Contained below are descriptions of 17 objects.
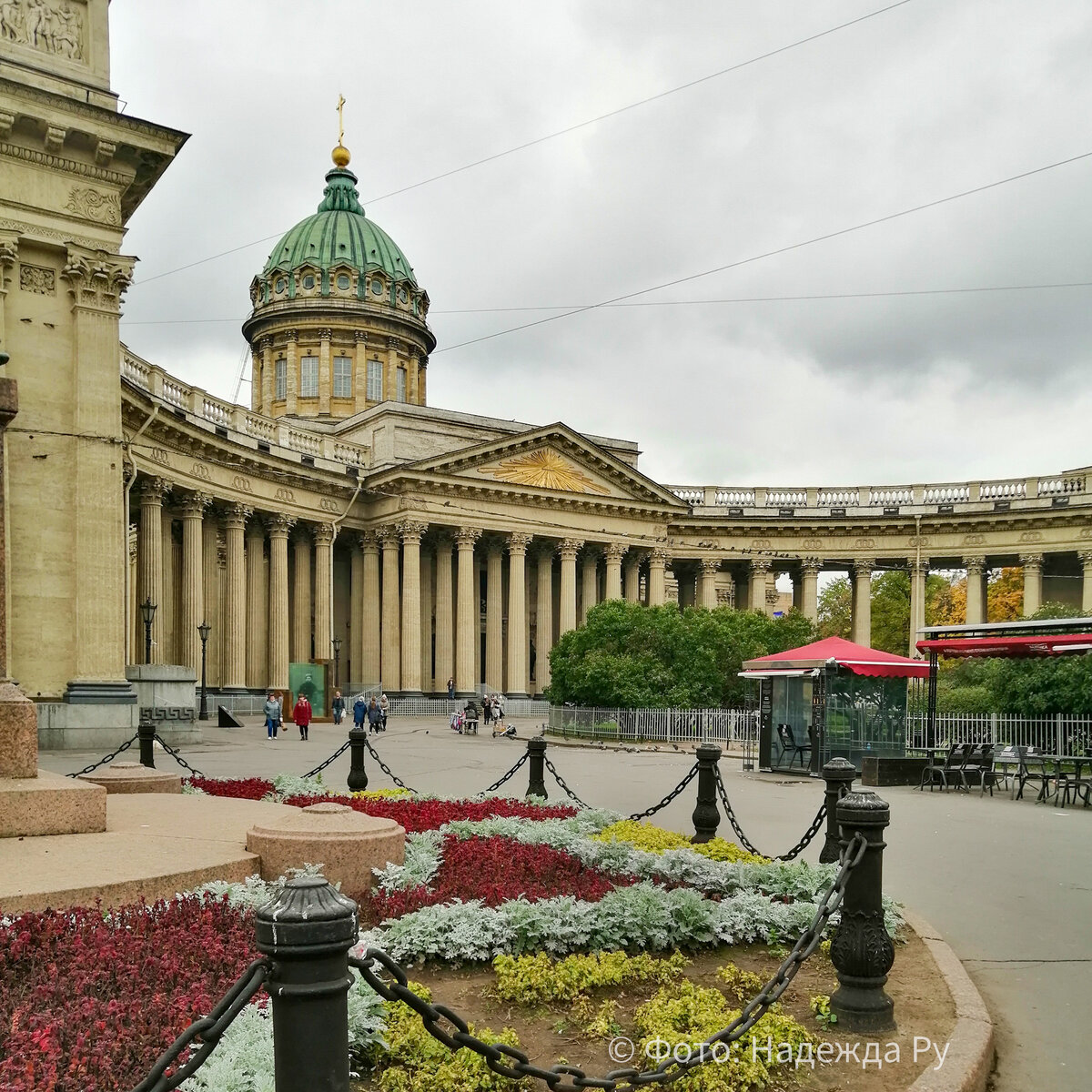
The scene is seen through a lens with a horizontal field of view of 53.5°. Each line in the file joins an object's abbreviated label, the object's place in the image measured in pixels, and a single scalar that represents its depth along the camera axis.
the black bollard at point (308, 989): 3.11
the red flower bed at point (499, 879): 7.68
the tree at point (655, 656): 38.84
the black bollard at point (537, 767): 14.88
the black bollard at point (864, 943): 5.86
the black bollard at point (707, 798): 11.78
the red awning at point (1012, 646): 21.31
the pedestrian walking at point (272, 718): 32.78
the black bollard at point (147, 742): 15.84
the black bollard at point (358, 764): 15.48
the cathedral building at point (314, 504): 23.88
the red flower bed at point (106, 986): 4.33
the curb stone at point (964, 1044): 5.12
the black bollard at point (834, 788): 9.21
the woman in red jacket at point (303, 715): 34.19
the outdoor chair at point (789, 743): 25.31
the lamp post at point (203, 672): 38.84
